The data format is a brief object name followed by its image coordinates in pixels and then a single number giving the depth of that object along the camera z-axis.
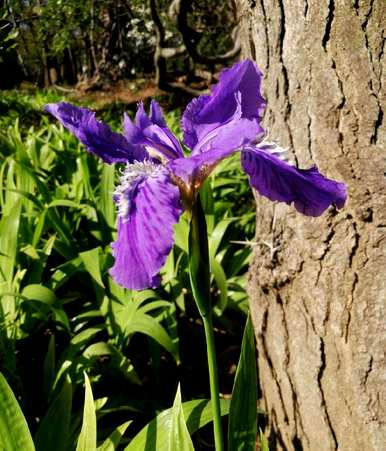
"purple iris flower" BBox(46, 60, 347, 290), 0.25
